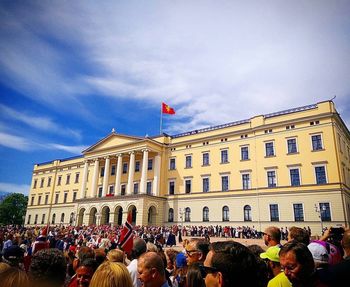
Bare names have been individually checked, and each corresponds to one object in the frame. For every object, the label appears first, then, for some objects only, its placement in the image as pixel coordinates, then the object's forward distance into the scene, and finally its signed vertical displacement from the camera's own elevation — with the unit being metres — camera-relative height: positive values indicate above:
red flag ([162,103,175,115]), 42.25 +16.77
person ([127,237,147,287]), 4.44 -0.57
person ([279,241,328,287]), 2.76 -0.45
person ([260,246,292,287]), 3.84 -0.54
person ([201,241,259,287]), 2.03 -0.35
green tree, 72.84 +1.87
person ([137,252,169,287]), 3.16 -0.60
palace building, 29.41 +5.98
